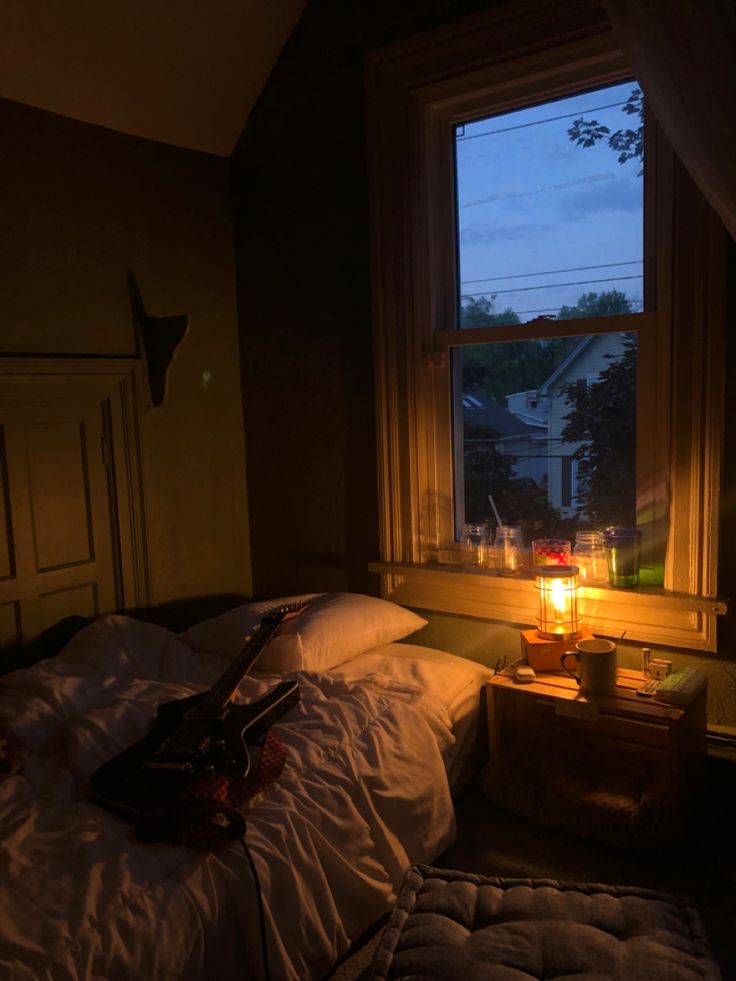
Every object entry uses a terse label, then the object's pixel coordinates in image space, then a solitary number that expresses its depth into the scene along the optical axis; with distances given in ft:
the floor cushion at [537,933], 4.28
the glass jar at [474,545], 9.59
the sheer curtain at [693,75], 5.98
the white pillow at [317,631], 8.29
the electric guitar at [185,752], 5.70
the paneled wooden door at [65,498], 8.75
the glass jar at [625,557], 8.26
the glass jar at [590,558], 8.68
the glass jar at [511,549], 9.33
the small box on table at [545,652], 8.17
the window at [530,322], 7.86
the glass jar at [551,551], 8.86
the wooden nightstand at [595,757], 7.27
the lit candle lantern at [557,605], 8.26
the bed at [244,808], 4.84
